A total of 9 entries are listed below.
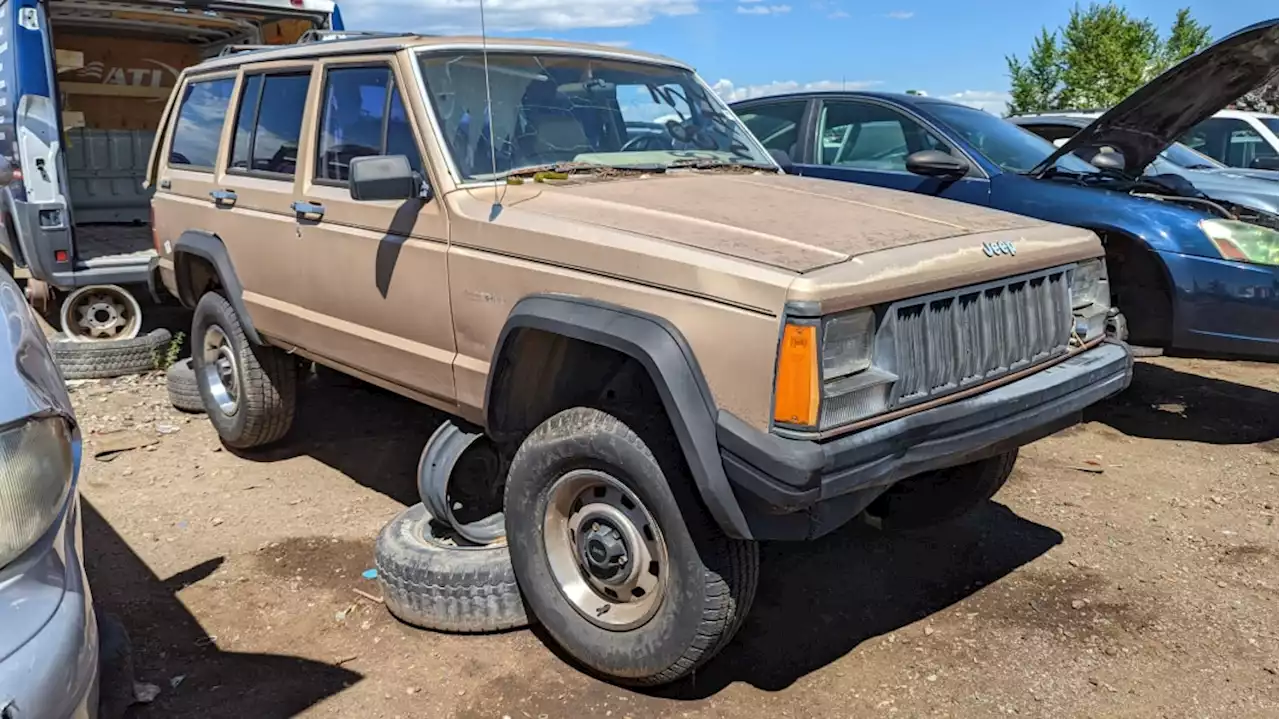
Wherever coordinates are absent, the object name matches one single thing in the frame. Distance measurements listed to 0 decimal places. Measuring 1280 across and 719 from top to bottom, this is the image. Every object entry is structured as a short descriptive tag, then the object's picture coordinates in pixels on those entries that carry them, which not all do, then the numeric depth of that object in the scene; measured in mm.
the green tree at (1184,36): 33531
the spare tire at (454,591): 3557
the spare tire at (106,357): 6871
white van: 6766
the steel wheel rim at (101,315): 7303
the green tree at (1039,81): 32406
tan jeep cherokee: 2693
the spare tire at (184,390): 6148
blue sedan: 5203
